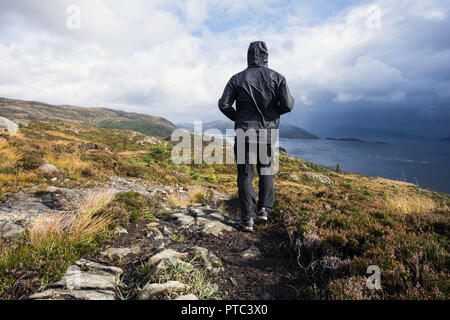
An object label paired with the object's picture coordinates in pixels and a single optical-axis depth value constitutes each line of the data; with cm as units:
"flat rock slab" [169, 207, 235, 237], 466
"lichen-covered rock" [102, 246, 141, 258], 335
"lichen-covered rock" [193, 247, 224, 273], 313
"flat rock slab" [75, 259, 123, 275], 285
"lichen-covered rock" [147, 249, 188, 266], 308
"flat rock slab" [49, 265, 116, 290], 237
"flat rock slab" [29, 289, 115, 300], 210
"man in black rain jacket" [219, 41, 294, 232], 481
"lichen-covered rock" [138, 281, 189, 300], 229
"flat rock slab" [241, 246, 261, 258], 374
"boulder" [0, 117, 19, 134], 2102
